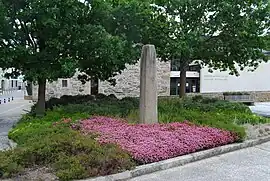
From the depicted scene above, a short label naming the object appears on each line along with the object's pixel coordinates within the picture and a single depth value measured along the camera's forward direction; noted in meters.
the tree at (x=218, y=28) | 11.16
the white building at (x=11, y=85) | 46.62
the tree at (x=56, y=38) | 8.55
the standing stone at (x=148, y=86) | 8.05
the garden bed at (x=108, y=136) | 4.87
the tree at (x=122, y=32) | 8.97
